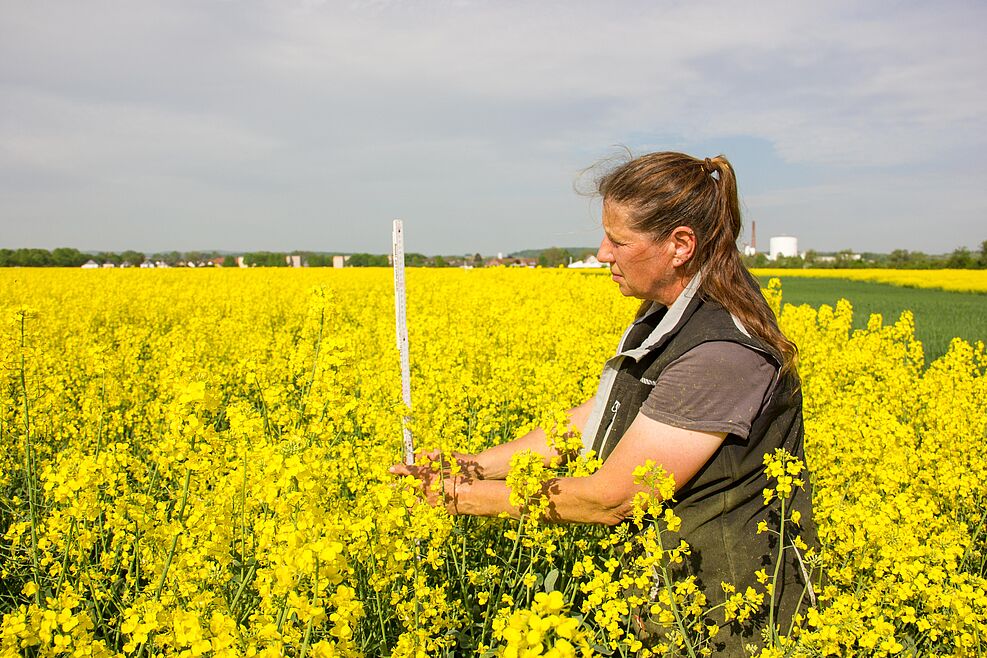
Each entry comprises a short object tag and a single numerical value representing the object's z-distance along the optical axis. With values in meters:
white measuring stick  3.09
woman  2.04
